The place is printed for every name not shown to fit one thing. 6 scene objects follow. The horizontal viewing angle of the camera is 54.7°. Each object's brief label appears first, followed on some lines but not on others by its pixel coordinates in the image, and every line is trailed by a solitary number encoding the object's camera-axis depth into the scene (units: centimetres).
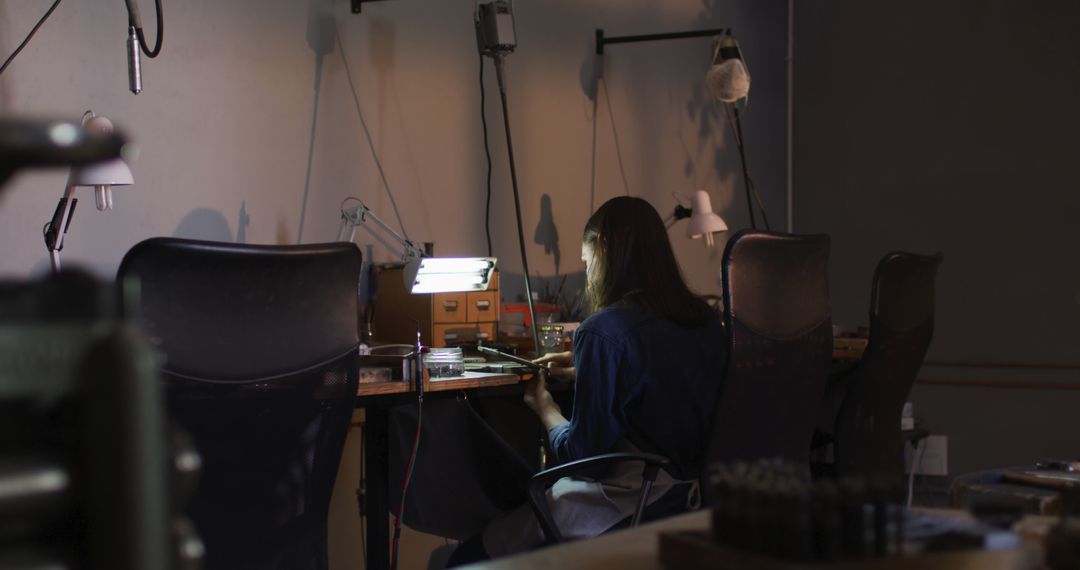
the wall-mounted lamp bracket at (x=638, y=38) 409
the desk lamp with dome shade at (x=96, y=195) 209
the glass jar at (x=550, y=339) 303
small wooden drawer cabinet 291
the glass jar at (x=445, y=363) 256
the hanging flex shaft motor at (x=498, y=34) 317
